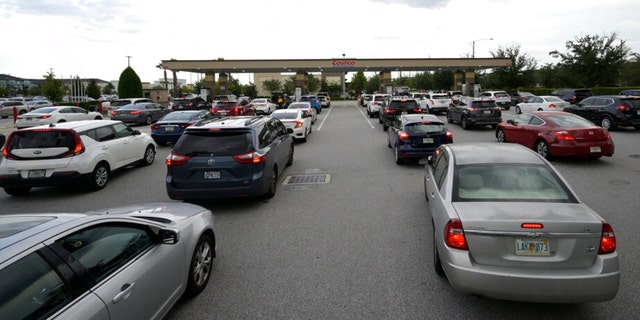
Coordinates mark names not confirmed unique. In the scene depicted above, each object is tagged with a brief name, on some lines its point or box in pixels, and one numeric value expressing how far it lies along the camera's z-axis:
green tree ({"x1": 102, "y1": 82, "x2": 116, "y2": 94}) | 134.12
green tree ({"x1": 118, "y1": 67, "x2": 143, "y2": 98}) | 42.75
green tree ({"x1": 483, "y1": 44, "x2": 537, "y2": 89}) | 54.66
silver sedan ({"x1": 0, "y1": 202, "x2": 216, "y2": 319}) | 2.52
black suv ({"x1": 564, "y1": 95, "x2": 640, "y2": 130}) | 17.61
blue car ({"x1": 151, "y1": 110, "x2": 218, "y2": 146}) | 16.27
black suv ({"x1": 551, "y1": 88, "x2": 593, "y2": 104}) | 30.97
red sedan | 10.84
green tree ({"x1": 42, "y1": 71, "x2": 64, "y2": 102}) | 54.31
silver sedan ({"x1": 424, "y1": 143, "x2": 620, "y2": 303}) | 3.58
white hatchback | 8.79
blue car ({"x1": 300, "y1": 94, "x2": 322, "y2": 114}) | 36.69
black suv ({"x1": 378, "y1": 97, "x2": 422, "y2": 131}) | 20.31
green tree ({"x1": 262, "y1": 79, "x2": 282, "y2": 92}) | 93.50
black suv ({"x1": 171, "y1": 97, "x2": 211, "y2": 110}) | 31.20
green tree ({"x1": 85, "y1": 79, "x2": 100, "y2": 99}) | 79.88
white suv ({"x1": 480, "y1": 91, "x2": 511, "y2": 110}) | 36.06
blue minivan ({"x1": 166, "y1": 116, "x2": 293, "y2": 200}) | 7.55
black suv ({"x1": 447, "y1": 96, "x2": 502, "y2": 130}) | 19.94
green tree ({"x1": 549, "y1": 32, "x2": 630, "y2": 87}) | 41.75
